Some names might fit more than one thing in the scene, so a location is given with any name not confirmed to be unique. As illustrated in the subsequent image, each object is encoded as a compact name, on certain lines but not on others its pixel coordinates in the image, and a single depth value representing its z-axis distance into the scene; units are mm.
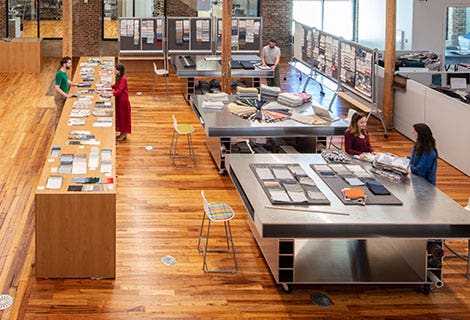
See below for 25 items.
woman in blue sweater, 8461
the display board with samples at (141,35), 19391
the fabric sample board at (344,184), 7812
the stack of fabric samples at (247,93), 13070
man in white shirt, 17062
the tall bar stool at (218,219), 8164
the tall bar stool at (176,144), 11883
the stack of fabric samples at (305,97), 12711
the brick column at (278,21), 23078
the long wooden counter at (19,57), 20016
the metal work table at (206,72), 16188
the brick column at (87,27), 22484
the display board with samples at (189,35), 19547
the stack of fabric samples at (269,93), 12906
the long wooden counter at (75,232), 7766
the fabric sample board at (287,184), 7773
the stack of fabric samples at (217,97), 12734
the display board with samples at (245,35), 20078
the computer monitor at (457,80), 14023
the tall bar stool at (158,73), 17016
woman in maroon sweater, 9688
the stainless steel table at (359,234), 7277
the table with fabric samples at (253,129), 11148
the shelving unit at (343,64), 14365
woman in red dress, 13109
